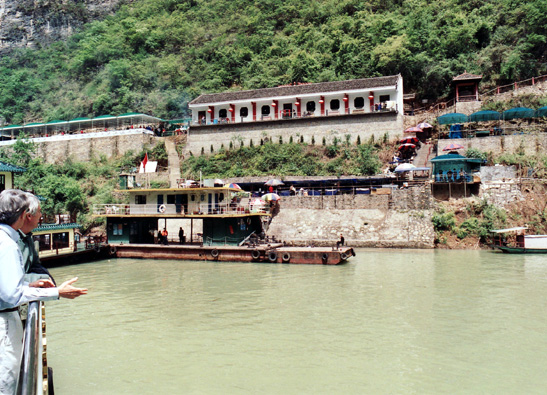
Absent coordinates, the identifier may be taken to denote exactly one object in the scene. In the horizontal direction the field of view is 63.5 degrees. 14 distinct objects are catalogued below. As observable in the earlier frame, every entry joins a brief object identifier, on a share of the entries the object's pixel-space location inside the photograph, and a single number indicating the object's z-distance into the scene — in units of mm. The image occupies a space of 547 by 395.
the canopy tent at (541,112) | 32469
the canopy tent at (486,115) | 33719
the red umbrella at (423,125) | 36250
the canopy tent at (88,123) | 47156
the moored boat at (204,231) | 22766
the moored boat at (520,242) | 23375
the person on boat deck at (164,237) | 25969
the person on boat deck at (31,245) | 3350
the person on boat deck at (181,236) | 26422
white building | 38562
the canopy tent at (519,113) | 32906
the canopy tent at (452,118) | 35125
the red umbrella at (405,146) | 33978
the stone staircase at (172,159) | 38309
